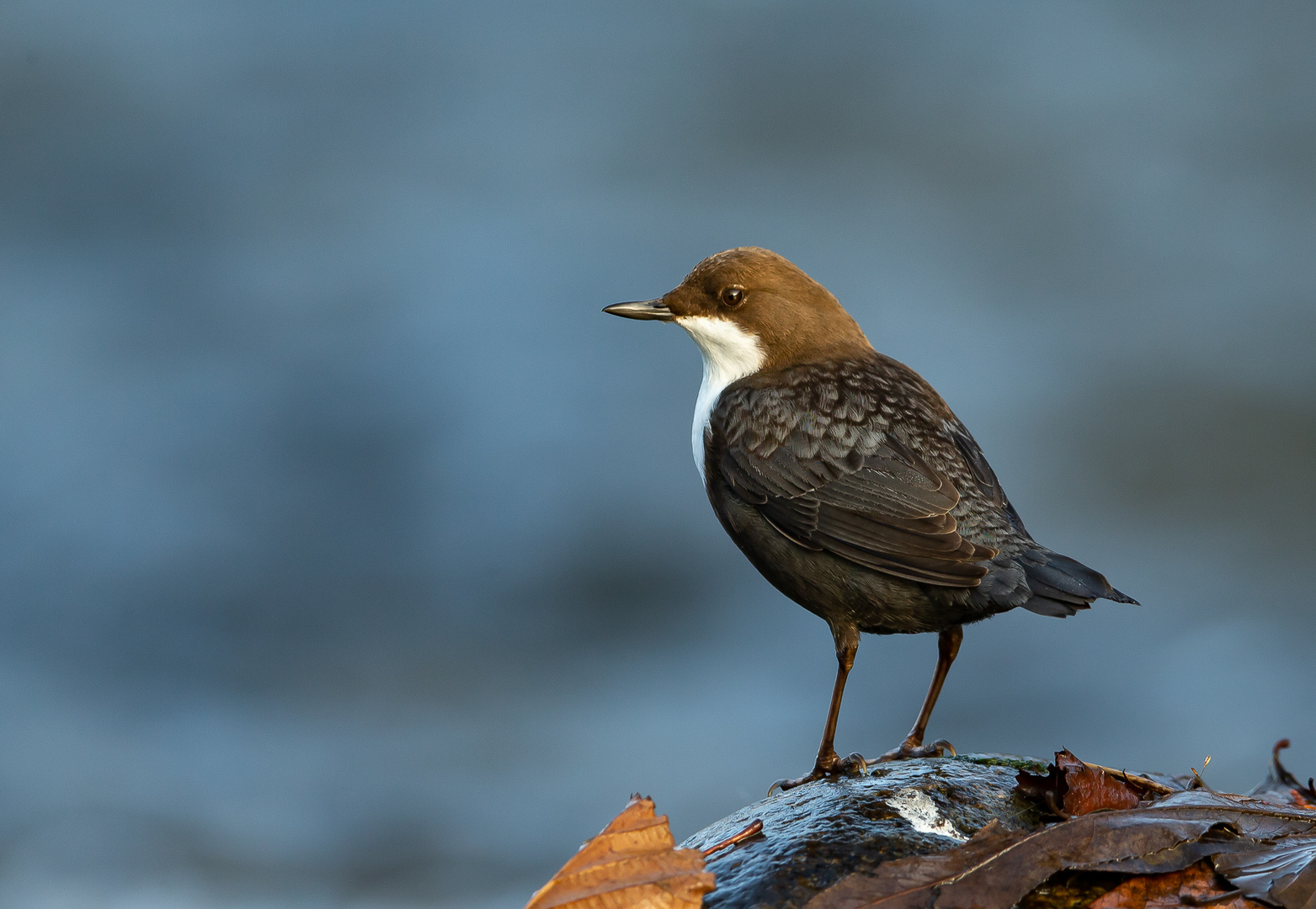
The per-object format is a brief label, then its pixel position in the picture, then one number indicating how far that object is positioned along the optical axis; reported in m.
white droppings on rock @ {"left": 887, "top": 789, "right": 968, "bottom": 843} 6.11
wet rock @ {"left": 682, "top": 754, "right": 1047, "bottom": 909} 5.68
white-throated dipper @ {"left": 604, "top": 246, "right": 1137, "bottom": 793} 7.82
